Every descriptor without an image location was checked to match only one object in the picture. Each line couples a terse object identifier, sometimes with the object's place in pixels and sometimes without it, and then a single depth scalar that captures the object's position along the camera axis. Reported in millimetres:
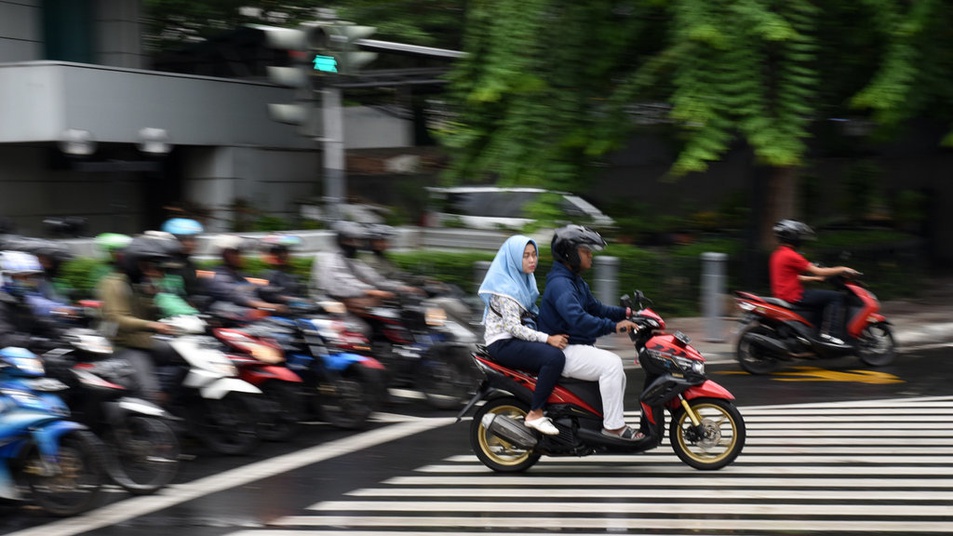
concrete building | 19141
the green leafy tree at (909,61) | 14117
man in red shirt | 12344
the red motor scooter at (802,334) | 12578
